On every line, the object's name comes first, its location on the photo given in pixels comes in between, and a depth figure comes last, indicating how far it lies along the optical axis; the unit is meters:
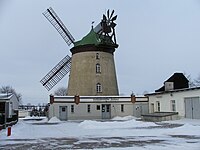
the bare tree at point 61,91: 91.76
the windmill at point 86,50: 37.88
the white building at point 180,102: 26.44
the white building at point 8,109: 23.53
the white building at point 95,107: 34.47
